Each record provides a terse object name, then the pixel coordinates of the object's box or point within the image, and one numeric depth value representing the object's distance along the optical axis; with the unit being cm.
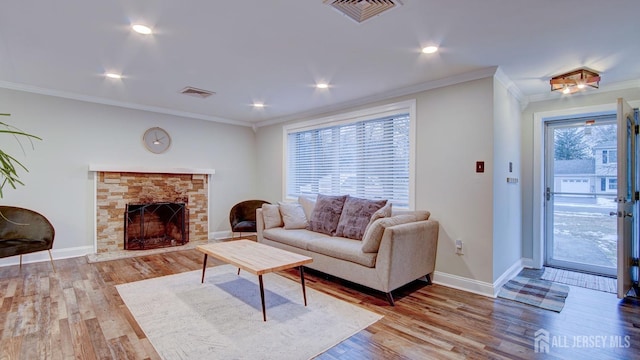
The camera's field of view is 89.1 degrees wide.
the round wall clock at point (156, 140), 524
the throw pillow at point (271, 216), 459
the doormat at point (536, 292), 309
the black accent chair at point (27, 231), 370
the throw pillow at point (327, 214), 417
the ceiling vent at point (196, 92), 415
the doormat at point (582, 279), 351
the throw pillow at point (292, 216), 455
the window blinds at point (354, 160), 416
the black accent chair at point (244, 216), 546
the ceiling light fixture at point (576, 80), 326
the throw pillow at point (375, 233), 306
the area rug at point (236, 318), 226
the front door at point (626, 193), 309
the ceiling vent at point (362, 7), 214
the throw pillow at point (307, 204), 481
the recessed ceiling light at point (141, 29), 248
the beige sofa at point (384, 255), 300
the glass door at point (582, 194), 393
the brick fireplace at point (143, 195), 477
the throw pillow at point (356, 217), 379
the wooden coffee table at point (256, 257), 269
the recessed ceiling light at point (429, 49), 280
